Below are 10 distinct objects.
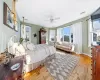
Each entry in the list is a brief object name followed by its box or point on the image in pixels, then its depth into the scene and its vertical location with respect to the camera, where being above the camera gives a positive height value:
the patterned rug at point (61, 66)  1.75 -1.06
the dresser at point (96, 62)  1.02 -0.43
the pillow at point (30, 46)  2.00 -0.27
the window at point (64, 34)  5.37 +0.46
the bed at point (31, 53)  1.47 -0.50
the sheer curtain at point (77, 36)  4.19 +0.20
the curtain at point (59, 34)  6.17 +0.45
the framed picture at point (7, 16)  1.36 +0.59
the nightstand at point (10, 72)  0.65 -0.41
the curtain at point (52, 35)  6.79 +0.44
